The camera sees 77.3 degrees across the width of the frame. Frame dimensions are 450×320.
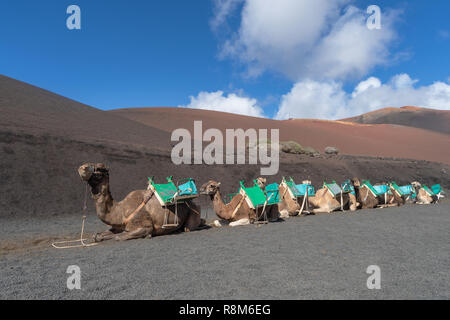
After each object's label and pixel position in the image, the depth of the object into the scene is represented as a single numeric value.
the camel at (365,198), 15.80
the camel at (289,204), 12.84
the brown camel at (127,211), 7.30
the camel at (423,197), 18.91
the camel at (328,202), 14.35
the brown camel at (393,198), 17.19
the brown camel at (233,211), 9.76
